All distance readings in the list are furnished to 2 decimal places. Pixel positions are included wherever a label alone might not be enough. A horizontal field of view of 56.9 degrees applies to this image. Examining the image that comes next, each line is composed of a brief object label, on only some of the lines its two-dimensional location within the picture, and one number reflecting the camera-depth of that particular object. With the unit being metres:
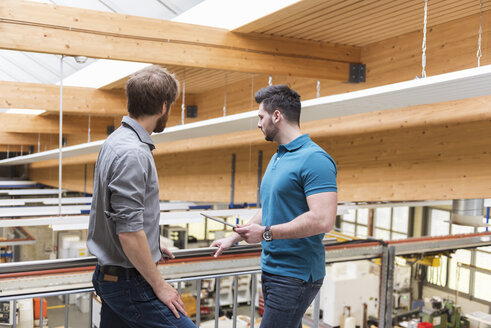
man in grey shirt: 1.32
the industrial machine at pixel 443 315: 8.97
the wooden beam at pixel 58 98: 7.87
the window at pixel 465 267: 12.41
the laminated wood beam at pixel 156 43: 3.99
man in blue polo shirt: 1.55
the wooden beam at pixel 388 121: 4.71
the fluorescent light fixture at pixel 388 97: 2.88
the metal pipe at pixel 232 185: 8.01
